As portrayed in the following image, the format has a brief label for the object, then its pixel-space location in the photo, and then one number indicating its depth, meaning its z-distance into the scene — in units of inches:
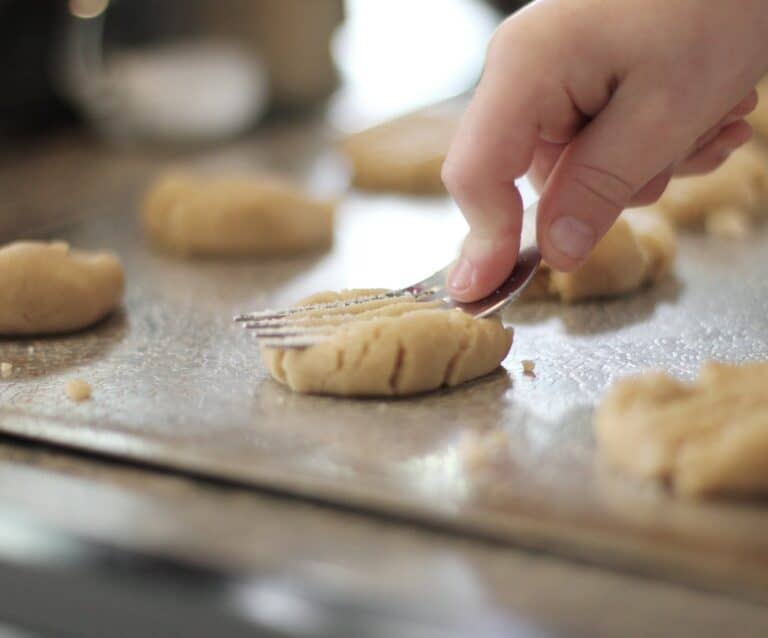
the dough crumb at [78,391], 15.1
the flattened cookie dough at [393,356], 14.8
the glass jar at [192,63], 27.5
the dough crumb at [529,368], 15.6
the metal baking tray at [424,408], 12.8
